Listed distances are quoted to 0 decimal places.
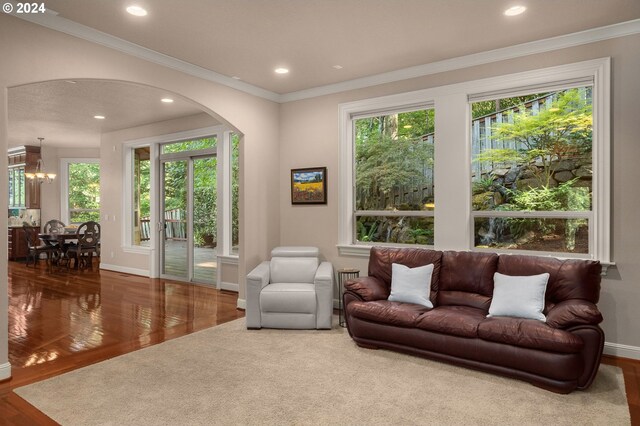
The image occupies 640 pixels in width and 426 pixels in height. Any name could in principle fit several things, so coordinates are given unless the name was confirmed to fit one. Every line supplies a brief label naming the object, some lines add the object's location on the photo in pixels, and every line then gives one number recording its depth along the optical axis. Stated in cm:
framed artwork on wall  536
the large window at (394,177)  479
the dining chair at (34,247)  888
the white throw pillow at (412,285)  391
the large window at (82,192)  1084
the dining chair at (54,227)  973
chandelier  973
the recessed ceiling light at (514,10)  326
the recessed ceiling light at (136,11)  320
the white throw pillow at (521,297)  330
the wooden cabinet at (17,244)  998
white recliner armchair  434
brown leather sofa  290
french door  707
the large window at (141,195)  814
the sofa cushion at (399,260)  413
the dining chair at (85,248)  868
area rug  259
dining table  863
